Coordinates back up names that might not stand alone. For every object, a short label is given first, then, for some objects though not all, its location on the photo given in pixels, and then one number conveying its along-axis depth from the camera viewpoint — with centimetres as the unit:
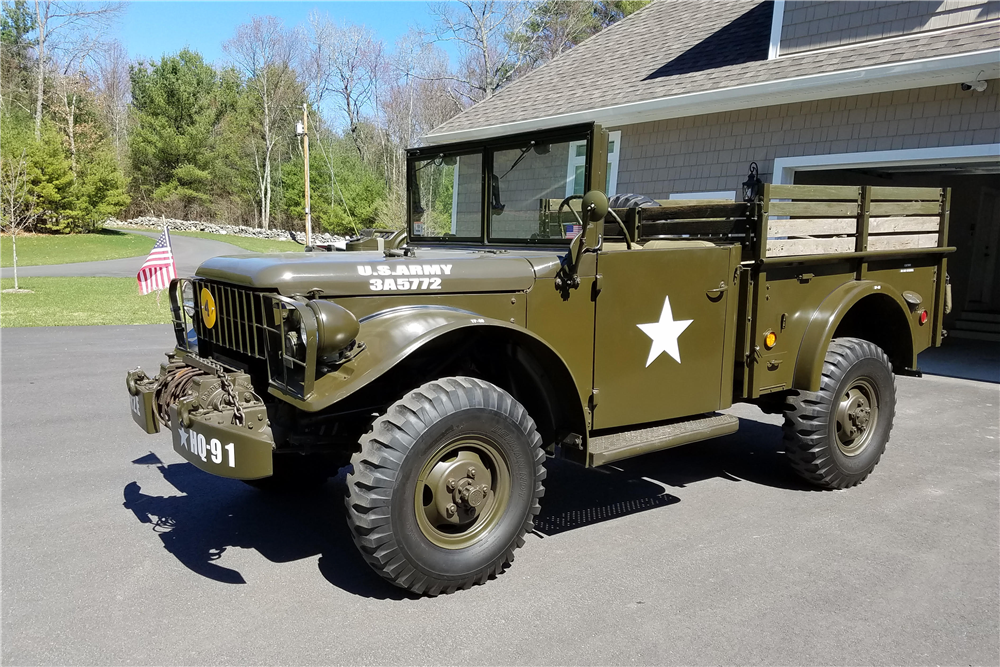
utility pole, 1886
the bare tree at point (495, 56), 2739
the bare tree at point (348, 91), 4134
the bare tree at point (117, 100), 4766
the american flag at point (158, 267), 895
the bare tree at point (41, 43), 3428
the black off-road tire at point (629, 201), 497
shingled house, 753
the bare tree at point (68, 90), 3753
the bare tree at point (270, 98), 4591
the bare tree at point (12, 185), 2138
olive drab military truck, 298
